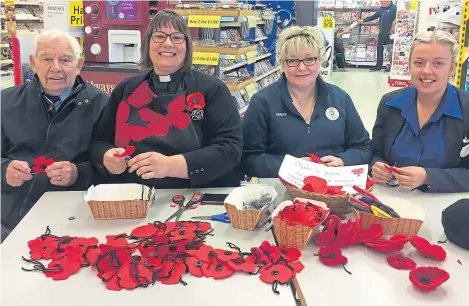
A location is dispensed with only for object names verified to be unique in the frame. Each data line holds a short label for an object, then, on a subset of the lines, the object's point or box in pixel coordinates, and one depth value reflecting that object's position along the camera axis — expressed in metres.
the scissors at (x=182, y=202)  1.83
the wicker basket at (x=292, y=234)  1.50
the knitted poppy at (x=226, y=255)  1.44
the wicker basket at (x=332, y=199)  1.75
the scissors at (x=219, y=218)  1.75
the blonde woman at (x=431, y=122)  2.10
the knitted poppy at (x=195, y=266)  1.39
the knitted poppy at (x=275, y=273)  1.34
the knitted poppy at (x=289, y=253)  1.46
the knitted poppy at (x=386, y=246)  1.49
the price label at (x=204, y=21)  3.65
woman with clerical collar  2.08
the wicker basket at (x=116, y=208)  1.74
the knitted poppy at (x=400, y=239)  1.50
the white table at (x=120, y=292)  1.26
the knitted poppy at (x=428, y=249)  1.47
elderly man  2.26
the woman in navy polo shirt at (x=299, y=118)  2.32
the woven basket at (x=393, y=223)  1.61
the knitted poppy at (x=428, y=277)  1.28
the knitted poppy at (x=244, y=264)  1.39
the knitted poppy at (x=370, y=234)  1.55
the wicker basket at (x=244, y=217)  1.65
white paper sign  1.87
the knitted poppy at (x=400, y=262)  1.42
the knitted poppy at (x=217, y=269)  1.37
